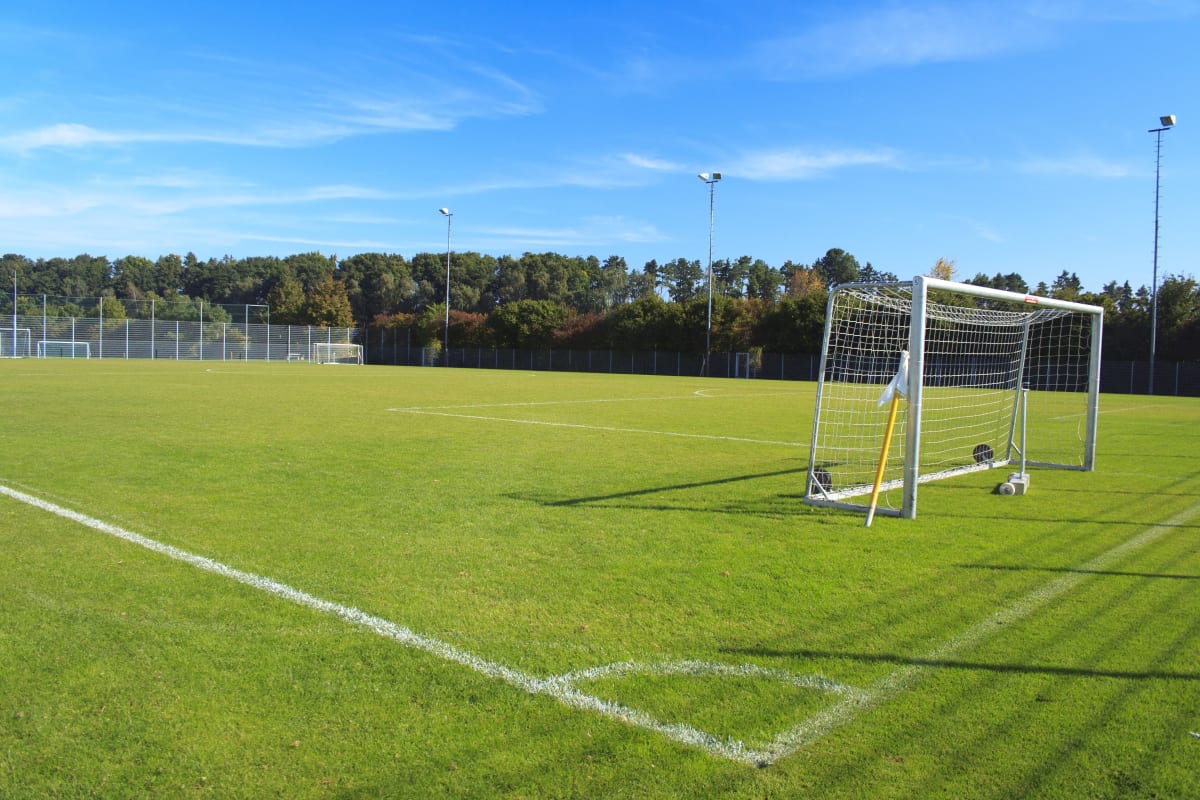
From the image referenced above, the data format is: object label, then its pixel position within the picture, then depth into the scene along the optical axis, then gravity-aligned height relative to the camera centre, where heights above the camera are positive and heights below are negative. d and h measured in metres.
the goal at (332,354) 70.62 -0.21
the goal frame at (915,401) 7.34 -0.33
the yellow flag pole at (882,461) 7.09 -0.87
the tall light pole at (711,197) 54.16 +11.43
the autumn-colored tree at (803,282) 95.76 +10.29
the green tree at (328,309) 87.62 +4.77
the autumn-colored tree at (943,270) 77.88 +9.83
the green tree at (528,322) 69.50 +3.16
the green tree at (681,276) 116.25 +12.67
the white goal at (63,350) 58.09 -0.38
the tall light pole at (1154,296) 38.16 +4.00
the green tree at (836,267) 118.50 +15.31
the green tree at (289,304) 90.62 +5.48
